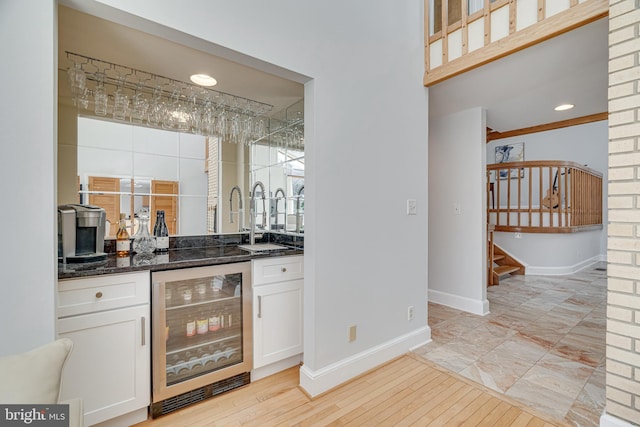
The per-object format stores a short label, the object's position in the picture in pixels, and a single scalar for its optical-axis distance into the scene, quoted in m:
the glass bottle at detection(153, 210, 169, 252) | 2.23
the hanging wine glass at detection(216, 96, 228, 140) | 2.38
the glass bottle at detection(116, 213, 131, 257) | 2.05
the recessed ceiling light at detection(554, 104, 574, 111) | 3.11
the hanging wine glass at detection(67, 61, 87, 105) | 1.72
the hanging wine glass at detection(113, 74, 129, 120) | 1.90
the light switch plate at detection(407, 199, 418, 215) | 2.40
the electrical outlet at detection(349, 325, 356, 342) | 2.05
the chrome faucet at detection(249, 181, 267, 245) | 2.62
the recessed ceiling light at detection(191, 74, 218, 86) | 2.16
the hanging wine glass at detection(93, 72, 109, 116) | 1.85
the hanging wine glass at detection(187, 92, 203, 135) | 2.26
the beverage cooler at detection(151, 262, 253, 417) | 1.66
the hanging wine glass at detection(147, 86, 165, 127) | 2.09
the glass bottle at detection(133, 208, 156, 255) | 2.06
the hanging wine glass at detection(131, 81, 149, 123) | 2.00
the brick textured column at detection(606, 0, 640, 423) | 1.37
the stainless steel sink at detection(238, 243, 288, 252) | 2.29
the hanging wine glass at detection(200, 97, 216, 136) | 2.26
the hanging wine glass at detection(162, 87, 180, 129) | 2.18
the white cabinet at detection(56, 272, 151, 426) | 1.40
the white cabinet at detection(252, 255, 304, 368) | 1.98
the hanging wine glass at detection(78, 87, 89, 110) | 1.81
